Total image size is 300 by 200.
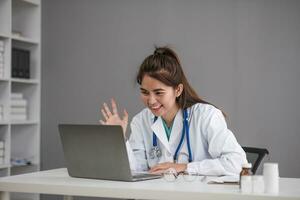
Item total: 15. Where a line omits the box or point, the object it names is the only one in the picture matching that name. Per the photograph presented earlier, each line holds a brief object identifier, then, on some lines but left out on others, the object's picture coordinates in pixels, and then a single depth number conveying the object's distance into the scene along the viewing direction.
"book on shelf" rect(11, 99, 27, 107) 5.28
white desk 1.95
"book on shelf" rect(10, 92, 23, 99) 5.30
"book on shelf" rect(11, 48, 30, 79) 5.23
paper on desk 2.25
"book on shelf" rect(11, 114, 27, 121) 5.28
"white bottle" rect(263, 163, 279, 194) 1.95
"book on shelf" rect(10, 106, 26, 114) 5.29
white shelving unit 5.45
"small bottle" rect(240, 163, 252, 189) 2.03
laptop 2.31
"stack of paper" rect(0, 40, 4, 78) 5.04
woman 2.82
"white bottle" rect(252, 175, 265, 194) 1.94
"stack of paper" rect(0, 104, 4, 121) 5.09
